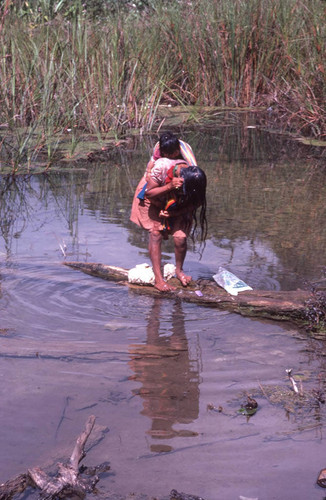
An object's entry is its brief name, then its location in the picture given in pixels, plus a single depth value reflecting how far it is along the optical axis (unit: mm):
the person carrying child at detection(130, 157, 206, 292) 4473
